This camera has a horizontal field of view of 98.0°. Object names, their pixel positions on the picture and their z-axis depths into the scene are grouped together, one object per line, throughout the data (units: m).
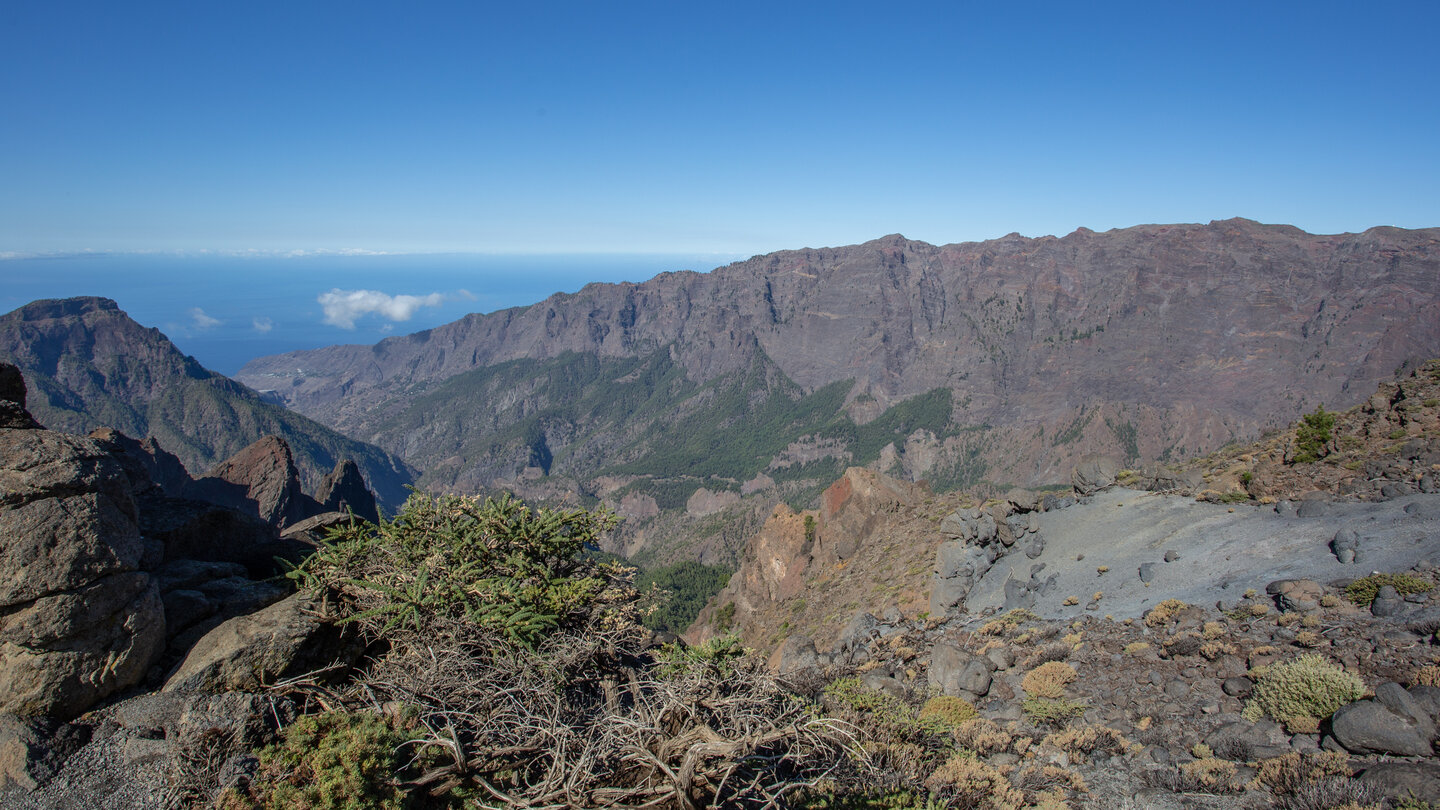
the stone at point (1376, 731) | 8.31
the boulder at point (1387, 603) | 11.98
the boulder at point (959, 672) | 13.02
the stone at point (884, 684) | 12.85
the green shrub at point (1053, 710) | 11.55
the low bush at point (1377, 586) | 12.35
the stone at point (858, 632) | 17.98
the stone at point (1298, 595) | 13.08
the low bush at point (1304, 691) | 9.64
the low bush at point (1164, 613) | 14.37
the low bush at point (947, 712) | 11.58
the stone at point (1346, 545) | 14.82
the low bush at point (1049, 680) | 12.48
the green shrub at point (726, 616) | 45.53
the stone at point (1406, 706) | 8.35
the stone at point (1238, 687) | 10.84
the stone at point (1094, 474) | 25.03
